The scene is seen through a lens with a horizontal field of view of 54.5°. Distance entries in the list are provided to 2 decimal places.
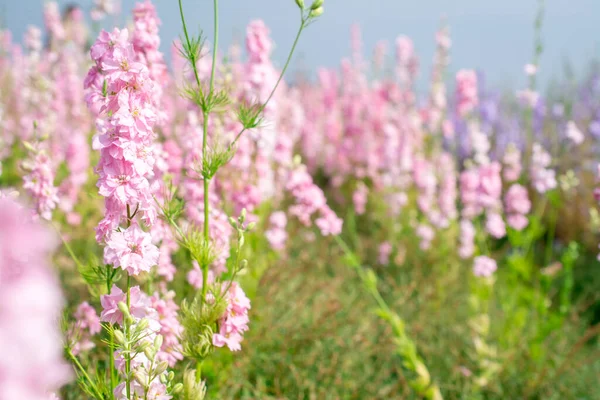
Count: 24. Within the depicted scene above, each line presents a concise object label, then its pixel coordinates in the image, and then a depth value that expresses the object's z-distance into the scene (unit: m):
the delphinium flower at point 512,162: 4.05
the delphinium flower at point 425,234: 4.82
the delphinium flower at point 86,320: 2.01
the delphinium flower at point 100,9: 4.09
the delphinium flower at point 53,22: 5.93
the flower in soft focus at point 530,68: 3.99
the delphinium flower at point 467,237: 4.24
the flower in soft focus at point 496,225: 3.82
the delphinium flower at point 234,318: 1.73
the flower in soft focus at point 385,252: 5.12
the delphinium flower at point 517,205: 3.83
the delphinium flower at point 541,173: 3.70
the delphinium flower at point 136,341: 1.40
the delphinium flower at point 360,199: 5.52
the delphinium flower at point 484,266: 3.61
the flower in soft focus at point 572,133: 3.79
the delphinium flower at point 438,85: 5.96
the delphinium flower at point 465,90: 4.90
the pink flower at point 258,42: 3.08
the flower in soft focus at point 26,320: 0.61
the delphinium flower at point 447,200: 4.72
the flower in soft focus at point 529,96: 4.05
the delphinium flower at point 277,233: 3.37
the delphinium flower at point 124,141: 1.45
